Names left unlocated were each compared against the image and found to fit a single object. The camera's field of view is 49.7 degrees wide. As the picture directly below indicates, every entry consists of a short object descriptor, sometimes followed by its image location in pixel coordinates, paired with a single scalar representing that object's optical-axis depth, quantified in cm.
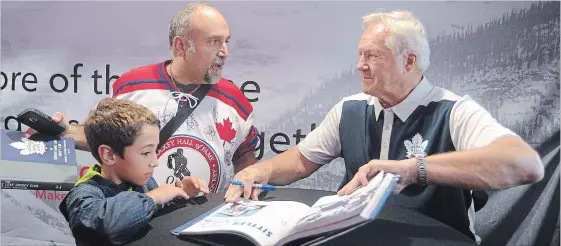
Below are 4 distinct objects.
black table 152
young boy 155
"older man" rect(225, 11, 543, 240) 174
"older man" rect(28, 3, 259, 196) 230
